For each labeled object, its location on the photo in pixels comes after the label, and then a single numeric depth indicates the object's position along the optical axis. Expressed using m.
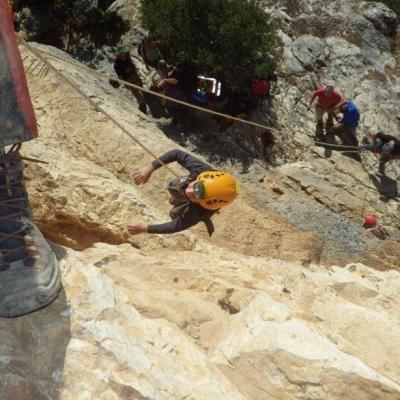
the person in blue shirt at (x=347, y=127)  12.80
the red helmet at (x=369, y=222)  11.19
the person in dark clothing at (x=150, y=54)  11.53
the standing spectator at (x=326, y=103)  12.85
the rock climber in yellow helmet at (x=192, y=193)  5.30
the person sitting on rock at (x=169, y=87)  10.52
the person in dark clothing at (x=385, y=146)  12.09
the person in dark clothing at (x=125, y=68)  10.87
